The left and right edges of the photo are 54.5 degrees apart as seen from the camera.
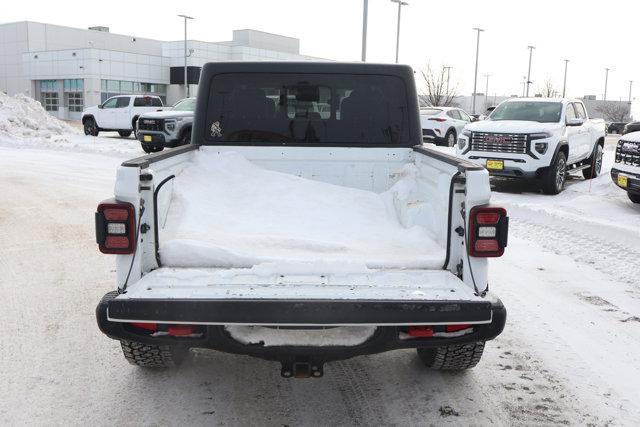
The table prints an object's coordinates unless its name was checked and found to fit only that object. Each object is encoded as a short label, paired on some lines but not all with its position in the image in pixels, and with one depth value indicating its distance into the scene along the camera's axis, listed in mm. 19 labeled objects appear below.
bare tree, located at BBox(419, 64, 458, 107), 63125
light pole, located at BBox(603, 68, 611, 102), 88062
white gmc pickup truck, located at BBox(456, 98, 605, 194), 11930
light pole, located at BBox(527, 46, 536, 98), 60988
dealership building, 59781
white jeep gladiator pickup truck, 3021
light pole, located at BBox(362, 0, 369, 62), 21766
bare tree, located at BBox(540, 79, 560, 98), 88250
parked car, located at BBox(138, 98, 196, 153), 17906
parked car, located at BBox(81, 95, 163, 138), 26094
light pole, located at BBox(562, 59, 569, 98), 70300
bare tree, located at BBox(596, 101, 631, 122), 84750
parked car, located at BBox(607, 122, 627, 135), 51750
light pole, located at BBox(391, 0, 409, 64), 31750
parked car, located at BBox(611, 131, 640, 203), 10008
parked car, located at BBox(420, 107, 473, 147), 21391
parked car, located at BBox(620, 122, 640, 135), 25966
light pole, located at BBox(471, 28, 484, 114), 47719
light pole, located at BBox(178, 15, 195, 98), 50422
